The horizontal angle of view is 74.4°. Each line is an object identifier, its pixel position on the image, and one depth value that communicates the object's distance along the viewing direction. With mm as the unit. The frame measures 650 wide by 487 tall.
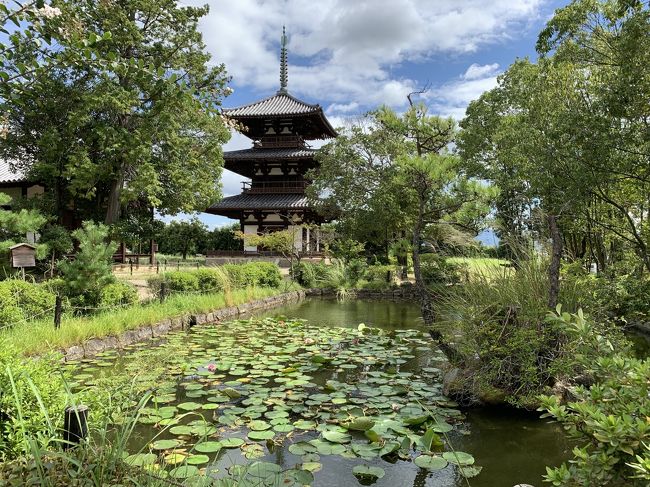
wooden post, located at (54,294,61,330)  5738
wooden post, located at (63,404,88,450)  2197
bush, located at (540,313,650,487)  1532
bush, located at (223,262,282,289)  11898
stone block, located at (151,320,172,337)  7088
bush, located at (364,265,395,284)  15750
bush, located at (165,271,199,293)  9664
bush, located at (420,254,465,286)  13600
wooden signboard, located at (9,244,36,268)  8733
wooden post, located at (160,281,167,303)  8662
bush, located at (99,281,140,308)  7328
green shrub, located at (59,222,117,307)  6762
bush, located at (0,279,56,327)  5594
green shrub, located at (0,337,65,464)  2338
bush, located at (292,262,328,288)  15547
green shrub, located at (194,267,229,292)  10438
